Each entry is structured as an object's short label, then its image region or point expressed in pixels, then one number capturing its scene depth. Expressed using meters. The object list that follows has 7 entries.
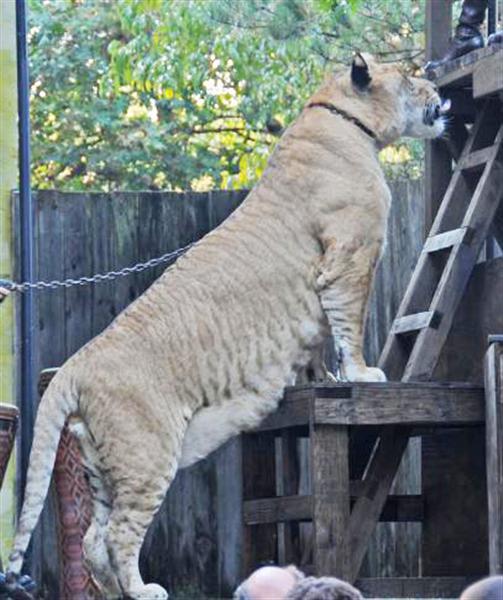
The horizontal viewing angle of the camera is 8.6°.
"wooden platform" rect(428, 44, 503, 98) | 14.89
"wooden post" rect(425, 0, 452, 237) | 16.38
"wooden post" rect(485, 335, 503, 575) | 13.30
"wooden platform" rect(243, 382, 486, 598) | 13.68
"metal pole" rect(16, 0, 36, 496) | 15.90
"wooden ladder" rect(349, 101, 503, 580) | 14.52
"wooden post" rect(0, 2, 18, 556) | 16.54
